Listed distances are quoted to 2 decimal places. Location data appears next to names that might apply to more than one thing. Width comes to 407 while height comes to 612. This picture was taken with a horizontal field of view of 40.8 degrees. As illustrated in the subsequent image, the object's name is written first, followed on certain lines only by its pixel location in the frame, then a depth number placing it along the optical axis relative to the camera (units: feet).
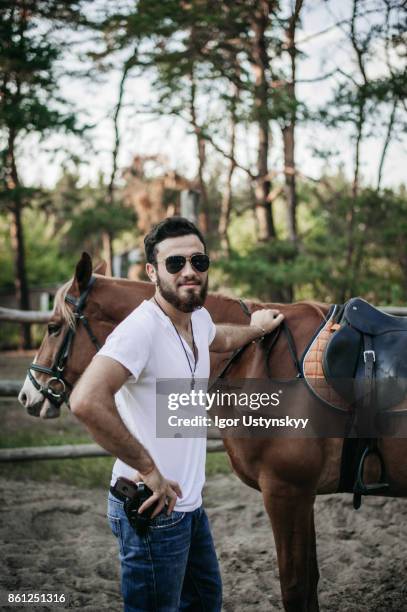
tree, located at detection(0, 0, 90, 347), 31.76
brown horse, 7.90
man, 5.16
